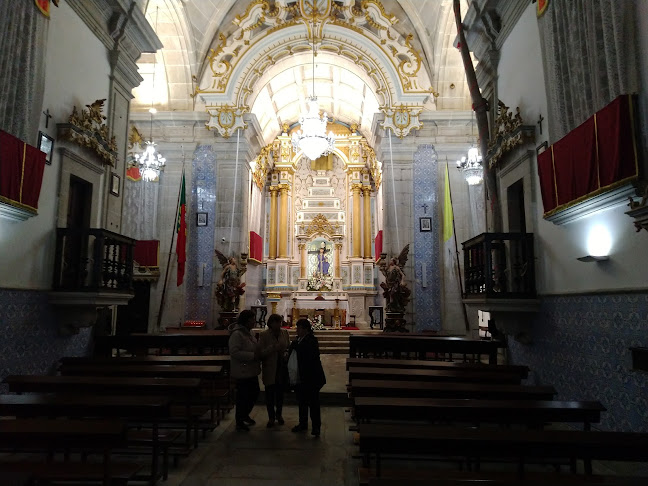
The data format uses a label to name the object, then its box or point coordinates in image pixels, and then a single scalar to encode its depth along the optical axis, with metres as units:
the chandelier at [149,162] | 11.01
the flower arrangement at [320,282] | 17.25
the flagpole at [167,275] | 11.67
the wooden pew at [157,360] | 5.30
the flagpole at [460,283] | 10.89
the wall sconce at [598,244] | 4.58
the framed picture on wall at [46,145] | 6.10
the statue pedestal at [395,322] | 11.30
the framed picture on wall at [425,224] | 12.54
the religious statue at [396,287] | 11.40
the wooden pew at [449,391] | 3.98
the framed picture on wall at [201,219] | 12.79
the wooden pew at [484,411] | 3.23
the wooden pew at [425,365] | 5.21
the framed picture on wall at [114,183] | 8.18
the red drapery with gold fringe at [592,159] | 3.99
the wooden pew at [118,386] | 3.91
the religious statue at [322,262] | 18.47
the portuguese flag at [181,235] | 11.60
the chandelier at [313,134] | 11.86
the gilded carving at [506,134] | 6.48
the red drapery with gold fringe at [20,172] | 5.02
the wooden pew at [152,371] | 4.79
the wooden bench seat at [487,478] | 2.20
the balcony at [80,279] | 6.19
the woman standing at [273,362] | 4.99
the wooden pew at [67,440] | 2.59
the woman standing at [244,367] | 4.89
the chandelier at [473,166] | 10.78
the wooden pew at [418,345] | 6.94
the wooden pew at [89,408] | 3.18
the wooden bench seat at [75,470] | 2.69
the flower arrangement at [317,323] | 14.59
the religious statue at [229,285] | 11.68
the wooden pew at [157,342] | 7.14
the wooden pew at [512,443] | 2.51
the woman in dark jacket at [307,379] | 4.81
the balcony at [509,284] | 6.15
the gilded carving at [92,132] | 6.57
